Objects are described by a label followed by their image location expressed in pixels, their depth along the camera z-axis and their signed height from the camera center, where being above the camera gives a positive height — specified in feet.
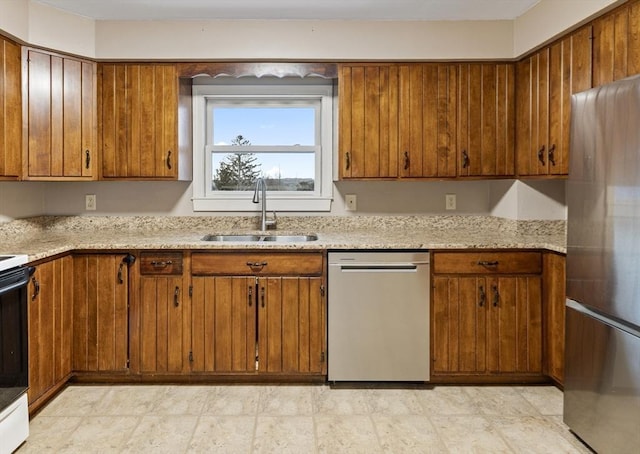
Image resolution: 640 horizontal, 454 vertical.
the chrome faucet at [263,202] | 11.62 +0.37
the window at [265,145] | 12.06 +1.76
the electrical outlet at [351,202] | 12.17 +0.38
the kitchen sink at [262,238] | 11.21 -0.44
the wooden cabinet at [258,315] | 9.89 -1.88
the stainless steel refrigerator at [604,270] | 6.31 -0.69
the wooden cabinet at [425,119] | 10.90 +2.12
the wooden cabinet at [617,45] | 7.37 +2.64
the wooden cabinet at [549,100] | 8.83 +2.27
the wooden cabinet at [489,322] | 9.91 -2.02
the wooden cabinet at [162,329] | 9.96 -2.17
